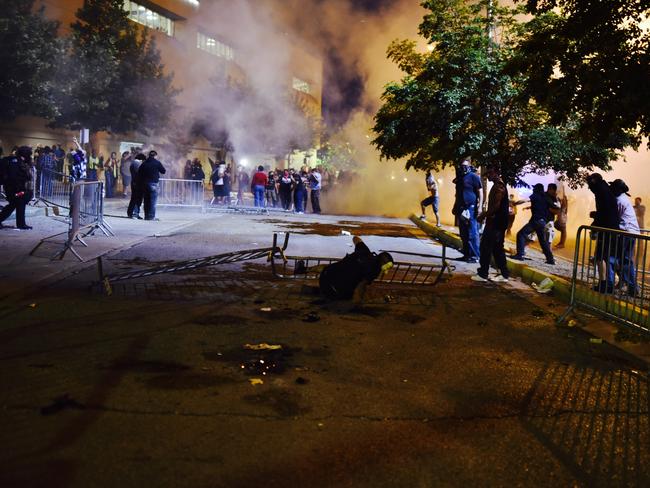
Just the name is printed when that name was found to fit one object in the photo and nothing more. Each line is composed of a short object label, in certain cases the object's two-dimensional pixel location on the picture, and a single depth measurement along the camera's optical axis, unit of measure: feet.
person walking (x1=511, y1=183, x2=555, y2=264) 34.12
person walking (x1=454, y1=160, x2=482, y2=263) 32.65
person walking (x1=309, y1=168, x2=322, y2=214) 72.84
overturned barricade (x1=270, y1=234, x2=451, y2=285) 24.18
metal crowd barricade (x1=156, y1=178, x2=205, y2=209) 61.05
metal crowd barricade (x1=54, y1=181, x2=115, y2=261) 28.68
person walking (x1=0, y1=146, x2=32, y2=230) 36.11
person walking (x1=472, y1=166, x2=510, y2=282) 27.71
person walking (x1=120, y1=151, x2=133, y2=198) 74.23
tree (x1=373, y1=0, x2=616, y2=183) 37.42
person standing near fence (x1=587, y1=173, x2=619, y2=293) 24.97
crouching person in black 20.93
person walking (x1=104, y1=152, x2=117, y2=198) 72.27
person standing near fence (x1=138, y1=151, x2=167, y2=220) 47.44
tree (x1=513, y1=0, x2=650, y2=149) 20.84
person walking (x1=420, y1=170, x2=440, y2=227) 54.74
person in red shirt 69.62
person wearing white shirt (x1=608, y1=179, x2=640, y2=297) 18.29
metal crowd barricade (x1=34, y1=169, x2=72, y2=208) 43.70
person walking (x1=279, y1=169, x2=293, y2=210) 73.05
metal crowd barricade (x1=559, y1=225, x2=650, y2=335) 17.63
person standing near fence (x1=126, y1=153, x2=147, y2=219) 48.34
